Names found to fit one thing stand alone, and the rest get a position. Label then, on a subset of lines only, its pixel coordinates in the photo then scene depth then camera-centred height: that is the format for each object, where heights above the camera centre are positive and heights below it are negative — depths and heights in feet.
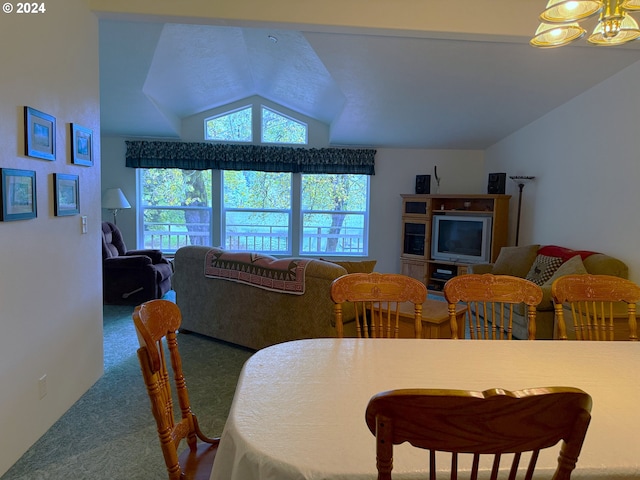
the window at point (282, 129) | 21.43 +4.03
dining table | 2.97 -1.76
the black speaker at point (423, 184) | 20.47 +1.36
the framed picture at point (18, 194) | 6.03 +0.05
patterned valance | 20.21 +2.41
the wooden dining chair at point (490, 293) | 6.20 -1.20
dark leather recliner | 15.69 -2.98
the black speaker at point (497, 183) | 18.28 +1.36
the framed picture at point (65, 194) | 7.53 +0.10
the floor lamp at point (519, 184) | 17.21 +1.27
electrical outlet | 7.17 -3.29
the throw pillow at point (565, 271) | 11.40 -1.58
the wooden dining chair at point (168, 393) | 3.65 -1.92
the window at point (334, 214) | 21.85 -0.32
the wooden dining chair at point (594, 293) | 6.17 -1.16
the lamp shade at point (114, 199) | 18.66 +0.08
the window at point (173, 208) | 21.08 -0.24
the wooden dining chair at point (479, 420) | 2.38 -1.21
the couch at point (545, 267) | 11.55 -1.65
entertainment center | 18.16 -0.97
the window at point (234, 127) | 21.30 +4.02
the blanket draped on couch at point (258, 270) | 10.19 -1.69
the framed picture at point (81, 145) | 8.13 +1.13
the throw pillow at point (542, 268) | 13.15 -1.77
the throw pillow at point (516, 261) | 15.02 -1.74
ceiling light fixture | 4.57 +2.32
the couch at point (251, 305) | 9.99 -2.69
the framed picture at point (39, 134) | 6.61 +1.09
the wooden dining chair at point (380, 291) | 6.11 -1.21
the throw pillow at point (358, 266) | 10.68 -1.50
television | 18.22 -1.20
